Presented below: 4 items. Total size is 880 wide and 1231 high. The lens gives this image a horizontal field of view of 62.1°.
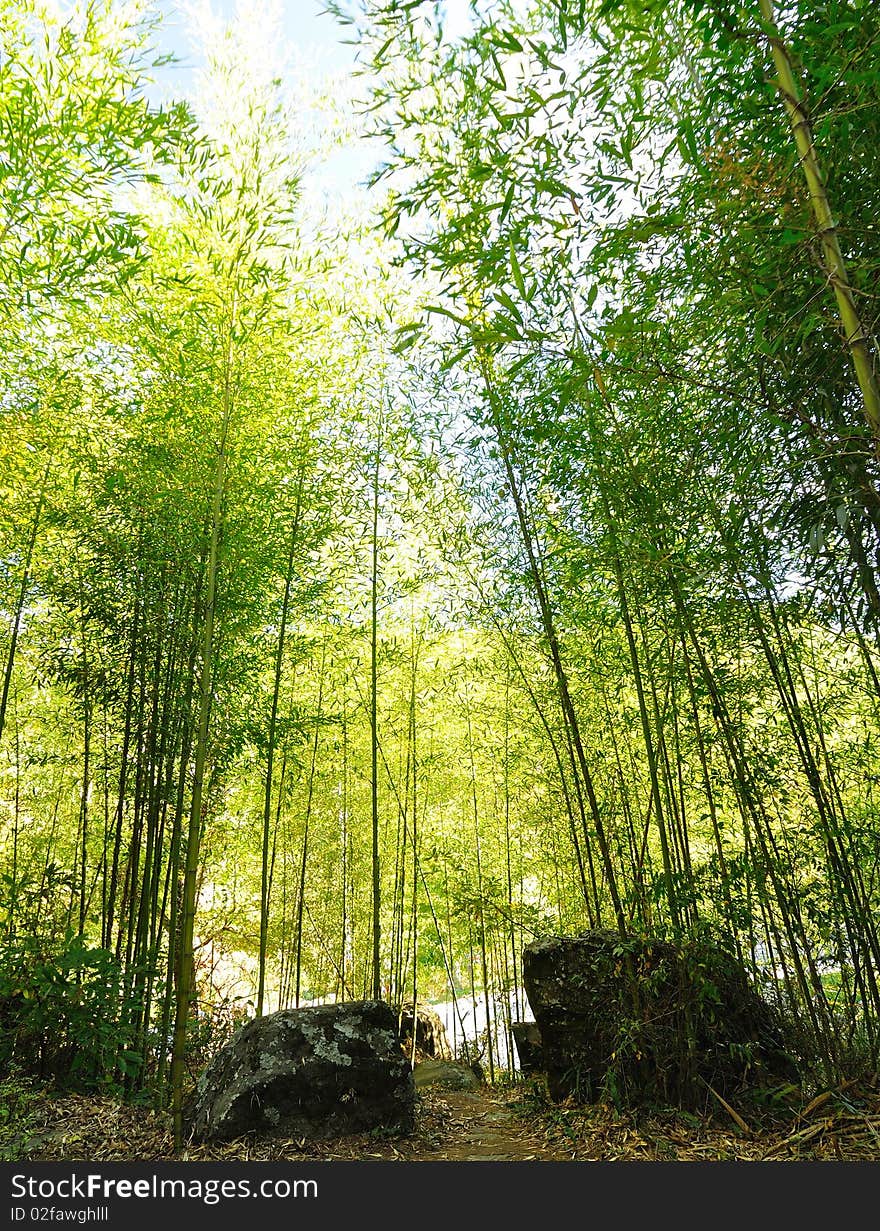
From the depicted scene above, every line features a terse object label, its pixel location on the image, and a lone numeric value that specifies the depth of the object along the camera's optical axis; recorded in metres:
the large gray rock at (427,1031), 8.68
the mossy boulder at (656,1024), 3.09
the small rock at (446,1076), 6.49
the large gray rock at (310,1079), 3.31
